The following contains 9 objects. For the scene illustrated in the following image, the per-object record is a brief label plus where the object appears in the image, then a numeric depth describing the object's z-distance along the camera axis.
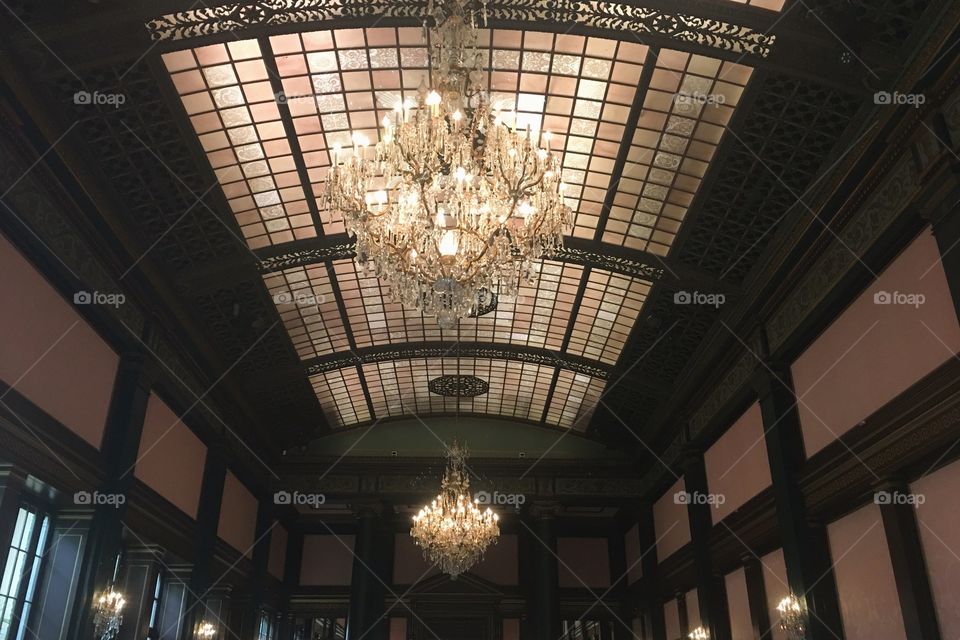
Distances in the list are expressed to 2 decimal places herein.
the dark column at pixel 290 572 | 21.52
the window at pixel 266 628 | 20.63
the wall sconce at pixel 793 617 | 10.50
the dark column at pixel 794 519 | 10.38
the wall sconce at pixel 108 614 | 10.68
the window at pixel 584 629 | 22.03
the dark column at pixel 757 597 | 12.85
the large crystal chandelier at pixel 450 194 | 7.54
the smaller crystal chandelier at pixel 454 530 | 15.09
